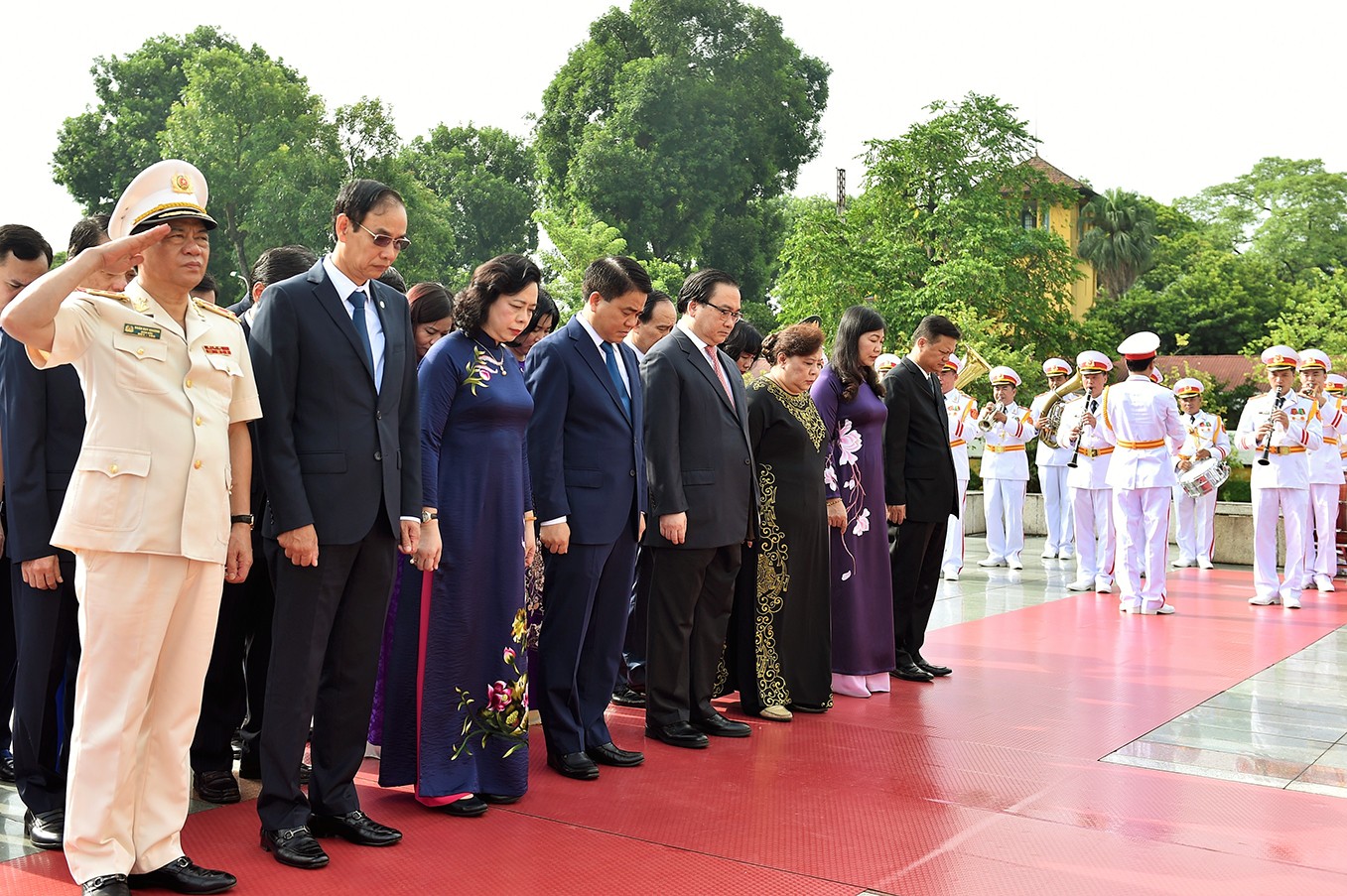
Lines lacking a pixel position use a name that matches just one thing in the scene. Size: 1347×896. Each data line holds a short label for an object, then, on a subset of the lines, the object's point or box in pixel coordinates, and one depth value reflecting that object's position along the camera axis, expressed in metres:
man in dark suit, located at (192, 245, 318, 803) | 4.45
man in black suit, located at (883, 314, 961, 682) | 7.00
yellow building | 49.00
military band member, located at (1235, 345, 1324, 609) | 11.01
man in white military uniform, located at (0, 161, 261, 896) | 3.29
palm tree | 52.78
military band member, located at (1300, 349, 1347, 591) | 11.51
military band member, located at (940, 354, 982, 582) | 12.56
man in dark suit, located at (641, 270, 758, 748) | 5.43
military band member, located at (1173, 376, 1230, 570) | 13.37
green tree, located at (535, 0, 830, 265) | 41.78
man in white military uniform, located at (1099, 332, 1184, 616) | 10.22
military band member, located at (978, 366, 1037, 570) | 13.52
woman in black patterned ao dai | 6.09
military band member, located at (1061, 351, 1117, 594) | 11.87
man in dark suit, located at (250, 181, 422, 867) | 3.77
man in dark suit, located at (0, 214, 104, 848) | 3.93
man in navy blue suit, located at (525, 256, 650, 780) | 4.90
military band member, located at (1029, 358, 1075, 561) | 14.21
